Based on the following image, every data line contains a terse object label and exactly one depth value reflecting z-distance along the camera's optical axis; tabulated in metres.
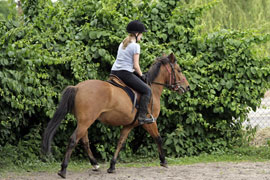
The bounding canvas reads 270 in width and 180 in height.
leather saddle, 14.19
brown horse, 13.11
